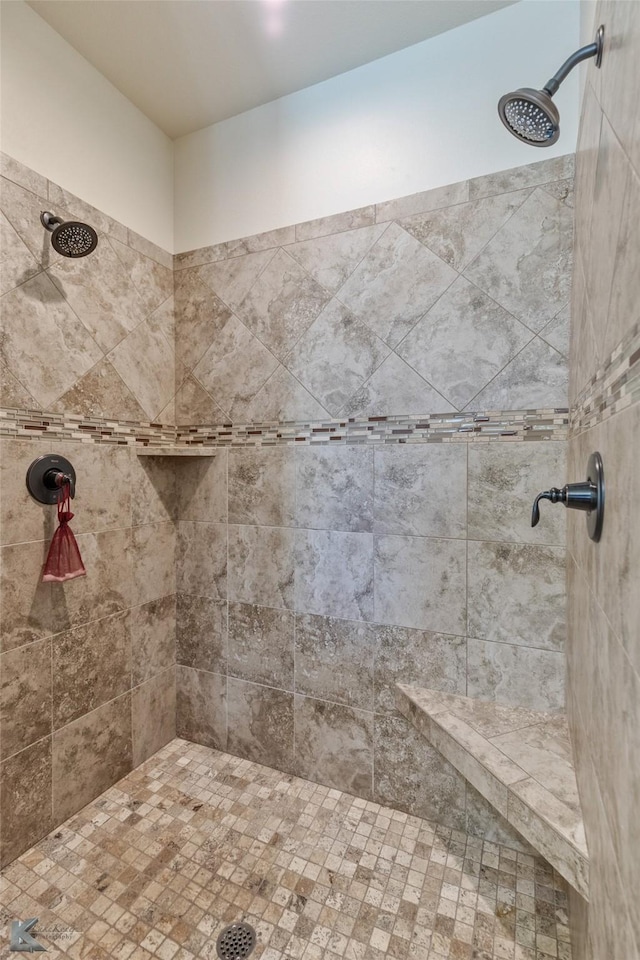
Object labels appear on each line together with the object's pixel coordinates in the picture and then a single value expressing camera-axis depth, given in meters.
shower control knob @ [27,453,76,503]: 1.37
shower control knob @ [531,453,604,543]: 0.69
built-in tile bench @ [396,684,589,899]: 0.89
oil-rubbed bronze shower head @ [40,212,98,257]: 1.28
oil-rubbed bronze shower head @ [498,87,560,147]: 0.88
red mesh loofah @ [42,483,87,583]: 1.35
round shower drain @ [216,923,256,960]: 1.05
